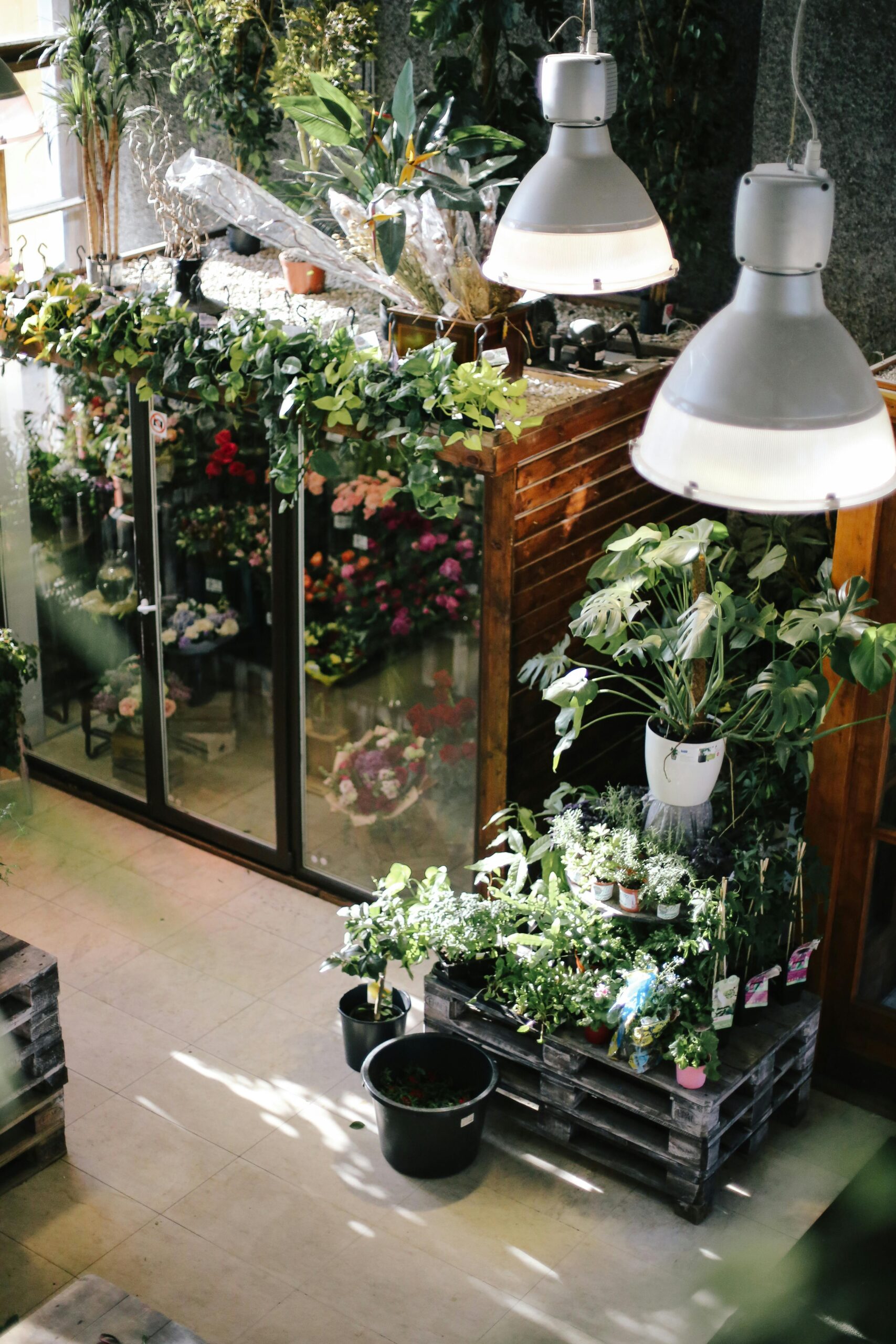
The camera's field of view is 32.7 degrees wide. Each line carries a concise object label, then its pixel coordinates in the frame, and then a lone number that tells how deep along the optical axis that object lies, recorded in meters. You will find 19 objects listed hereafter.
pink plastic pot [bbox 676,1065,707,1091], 4.40
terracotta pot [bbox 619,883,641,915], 4.62
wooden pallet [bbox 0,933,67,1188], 4.60
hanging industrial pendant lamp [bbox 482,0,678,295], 2.85
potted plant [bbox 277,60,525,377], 4.50
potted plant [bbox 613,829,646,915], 4.62
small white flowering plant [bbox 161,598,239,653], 6.11
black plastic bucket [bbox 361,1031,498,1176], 4.56
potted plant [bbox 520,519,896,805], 4.30
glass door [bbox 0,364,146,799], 6.32
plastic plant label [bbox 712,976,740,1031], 4.48
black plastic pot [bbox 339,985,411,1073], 5.06
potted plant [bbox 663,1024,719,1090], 4.35
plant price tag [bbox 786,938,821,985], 4.77
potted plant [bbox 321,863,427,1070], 4.88
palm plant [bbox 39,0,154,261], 5.75
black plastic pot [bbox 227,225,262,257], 6.18
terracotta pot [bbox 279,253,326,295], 5.84
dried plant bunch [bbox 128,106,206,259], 5.79
